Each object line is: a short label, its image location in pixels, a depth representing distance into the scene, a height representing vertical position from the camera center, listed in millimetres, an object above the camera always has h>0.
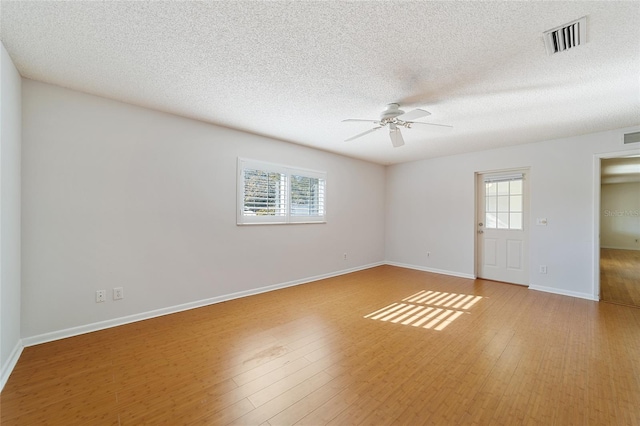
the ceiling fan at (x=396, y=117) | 2724 +1071
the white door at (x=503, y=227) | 4719 -271
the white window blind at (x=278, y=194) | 4047 +306
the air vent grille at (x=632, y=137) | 3604 +1083
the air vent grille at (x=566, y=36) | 1691 +1228
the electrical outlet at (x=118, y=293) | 2900 -939
